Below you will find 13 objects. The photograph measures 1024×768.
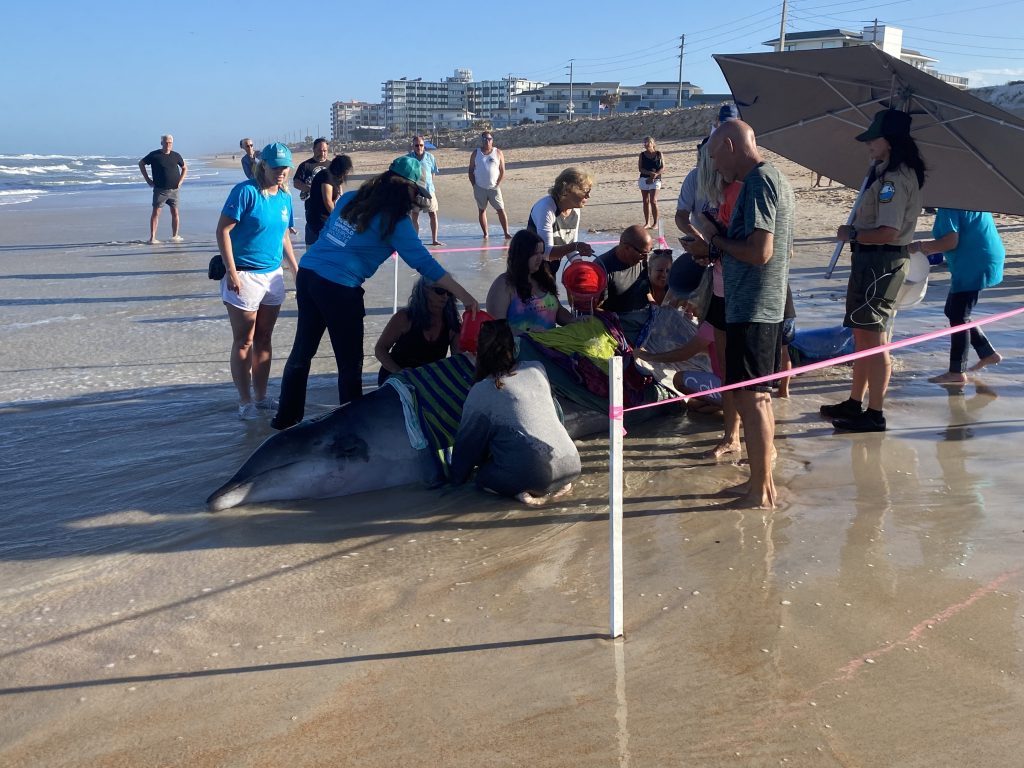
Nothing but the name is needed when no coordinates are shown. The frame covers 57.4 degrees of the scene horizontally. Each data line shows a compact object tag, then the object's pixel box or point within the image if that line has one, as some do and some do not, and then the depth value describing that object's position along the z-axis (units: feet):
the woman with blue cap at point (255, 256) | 18.24
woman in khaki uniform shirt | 16.80
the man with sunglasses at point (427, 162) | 43.24
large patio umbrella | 17.13
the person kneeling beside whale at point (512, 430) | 14.37
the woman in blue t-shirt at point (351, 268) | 16.46
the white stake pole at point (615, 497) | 10.57
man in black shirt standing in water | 49.11
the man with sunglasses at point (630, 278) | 19.29
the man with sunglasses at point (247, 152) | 45.69
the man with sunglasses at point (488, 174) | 47.19
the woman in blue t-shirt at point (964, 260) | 20.47
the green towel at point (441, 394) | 15.83
